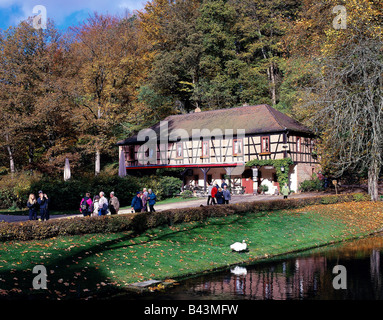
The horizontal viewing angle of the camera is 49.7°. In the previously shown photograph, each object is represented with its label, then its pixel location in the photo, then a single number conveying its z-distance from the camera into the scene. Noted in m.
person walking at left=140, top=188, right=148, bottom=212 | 23.28
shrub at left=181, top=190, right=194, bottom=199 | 38.93
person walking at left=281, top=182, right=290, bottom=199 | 30.26
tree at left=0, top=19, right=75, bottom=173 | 38.56
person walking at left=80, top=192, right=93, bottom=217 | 21.38
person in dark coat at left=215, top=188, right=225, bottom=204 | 24.67
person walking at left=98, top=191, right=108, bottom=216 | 19.22
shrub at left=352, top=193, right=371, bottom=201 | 29.40
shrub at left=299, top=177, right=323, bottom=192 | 40.41
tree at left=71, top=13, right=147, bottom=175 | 42.28
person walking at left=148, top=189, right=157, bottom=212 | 22.80
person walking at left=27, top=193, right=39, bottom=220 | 20.31
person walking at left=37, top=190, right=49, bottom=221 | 20.73
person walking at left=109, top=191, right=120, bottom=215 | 19.98
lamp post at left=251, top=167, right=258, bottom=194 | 40.34
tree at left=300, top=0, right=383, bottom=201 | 25.87
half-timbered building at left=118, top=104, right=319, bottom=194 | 40.56
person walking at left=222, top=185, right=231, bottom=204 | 25.27
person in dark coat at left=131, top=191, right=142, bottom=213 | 20.38
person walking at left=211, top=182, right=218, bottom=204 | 24.92
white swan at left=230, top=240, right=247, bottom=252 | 15.69
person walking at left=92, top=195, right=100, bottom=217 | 20.54
